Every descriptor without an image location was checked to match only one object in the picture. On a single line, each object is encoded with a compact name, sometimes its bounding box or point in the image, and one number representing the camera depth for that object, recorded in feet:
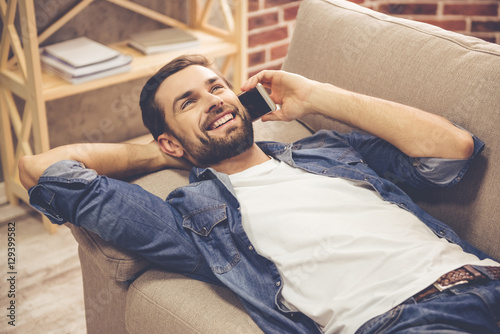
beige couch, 3.95
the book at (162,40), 7.38
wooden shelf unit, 6.27
